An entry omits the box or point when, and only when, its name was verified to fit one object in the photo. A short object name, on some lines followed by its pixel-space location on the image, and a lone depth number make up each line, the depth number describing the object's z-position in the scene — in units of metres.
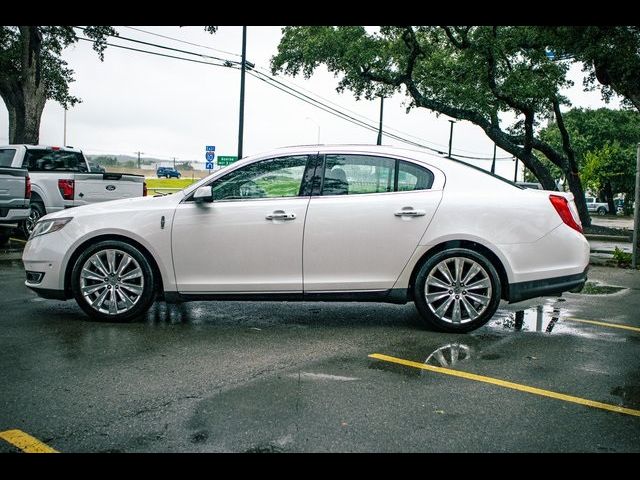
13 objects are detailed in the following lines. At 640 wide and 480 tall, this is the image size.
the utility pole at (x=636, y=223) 11.74
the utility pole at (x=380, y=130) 35.70
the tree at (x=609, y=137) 50.28
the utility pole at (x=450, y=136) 47.97
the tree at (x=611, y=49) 14.97
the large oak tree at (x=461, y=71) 25.14
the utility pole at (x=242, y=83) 25.62
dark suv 70.93
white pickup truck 12.88
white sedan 5.93
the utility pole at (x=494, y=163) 58.77
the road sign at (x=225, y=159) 28.81
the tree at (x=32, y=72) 21.09
